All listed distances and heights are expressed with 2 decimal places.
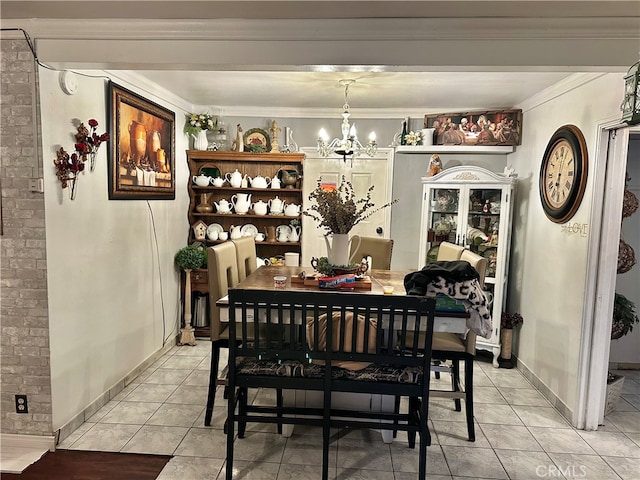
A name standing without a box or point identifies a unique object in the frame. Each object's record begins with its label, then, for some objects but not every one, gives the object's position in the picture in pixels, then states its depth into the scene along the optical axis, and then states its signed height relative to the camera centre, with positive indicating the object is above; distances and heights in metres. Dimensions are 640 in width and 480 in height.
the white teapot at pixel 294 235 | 4.29 -0.29
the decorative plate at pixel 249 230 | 4.34 -0.26
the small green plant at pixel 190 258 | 3.93 -0.52
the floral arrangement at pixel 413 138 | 4.08 +0.72
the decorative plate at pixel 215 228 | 4.31 -0.24
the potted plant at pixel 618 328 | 2.81 -0.77
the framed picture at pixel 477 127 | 3.84 +0.82
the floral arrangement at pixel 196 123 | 4.09 +0.82
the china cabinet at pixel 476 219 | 3.63 -0.07
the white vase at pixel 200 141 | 4.20 +0.65
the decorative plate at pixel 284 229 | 4.32 -0.23
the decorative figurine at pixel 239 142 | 4.18 +0.65
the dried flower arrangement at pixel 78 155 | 2.26 +0.26
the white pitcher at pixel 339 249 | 2.66 -0.26
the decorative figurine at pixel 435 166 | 3.99 +0.44
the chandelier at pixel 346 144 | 3.52 +0.62
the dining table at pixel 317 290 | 2.44 -0.49
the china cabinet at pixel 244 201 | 4.18 +0.05
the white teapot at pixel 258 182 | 4.20 +0.25
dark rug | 2.11 -1.41
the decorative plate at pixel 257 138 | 4.30 +0.72
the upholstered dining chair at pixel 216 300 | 2.52 -0.58
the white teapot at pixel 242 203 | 4.20 +0.03
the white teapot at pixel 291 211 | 4.24 -0.04
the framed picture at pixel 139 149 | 2.86 +0.43
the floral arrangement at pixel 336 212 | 2.56 -0.02
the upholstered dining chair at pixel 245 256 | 3.09 -0.40
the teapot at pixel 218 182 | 4.18 +0.24
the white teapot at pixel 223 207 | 4.21 -0.02
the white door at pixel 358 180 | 4.30 +0.31
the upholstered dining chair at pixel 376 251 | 3.57 -0.37
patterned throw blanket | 2.20 -0.41
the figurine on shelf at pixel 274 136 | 4.23 +0.73
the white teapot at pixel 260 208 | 4.20 -0.02
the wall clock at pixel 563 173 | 2.68 +0.29
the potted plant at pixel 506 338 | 3.62 -1.12
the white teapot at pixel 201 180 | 4.19 +0.25
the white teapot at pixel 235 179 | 4.16 +0.27
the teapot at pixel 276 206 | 4.23 +0.01
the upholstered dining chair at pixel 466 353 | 2.46 -0.85
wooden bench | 1.89 -0.70
